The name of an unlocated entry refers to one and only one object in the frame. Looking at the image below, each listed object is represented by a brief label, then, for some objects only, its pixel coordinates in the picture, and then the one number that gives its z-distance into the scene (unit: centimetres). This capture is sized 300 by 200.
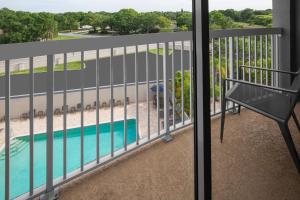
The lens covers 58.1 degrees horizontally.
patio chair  145
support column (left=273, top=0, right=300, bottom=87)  140
